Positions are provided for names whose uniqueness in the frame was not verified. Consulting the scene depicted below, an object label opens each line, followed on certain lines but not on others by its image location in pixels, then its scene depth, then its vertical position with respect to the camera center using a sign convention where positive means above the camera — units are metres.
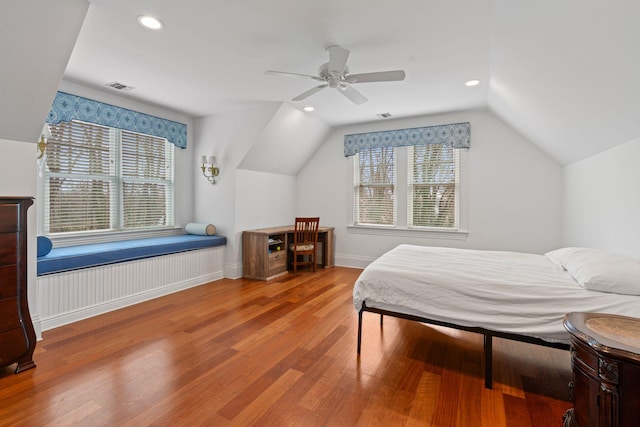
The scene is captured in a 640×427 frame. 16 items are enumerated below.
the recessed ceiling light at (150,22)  2.28 +1.48
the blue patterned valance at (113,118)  3.38 +1.23
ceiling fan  2.62 +1.28
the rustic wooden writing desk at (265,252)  4.64 -0.63
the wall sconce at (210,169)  4.80 +0.71
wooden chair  5.09 -0.48
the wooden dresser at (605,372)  1.15 -0.64
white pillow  1.82 -0.38
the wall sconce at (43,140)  2.86 +0.73
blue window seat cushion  2.91 -0.44
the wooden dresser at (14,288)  2.08 -0.54
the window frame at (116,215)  3.38 -0.02
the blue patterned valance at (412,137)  4.67 +1.25
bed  1.86 -0.54
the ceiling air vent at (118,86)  3.57 +1.53
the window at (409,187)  4.89 +0.44
